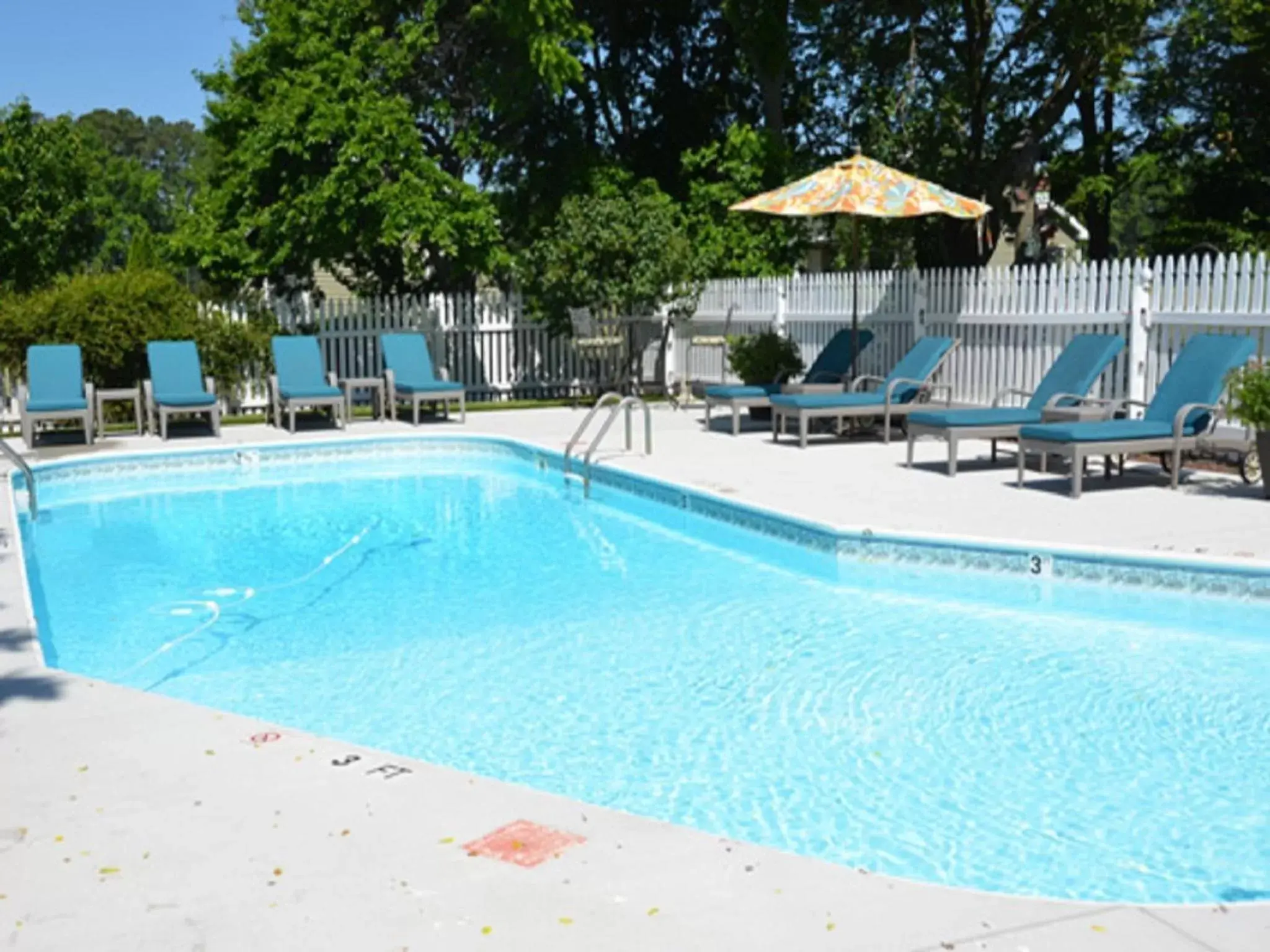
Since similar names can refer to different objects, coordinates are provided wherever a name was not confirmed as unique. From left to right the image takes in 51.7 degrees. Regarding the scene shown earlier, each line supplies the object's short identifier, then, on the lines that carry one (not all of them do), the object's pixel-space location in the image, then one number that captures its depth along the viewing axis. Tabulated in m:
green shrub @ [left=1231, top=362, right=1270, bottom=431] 8.91
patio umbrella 13.09
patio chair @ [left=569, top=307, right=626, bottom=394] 18.20
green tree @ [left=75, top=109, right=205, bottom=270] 44.31
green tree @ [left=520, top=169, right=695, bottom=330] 17.86
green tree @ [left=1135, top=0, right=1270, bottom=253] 25.06
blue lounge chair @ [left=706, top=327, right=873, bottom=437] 14.15
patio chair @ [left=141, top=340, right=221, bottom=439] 14.97
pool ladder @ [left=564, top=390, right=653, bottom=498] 12.06
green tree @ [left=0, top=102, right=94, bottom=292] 24.28
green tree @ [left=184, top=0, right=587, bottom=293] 18.06
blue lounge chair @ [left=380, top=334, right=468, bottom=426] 16.28
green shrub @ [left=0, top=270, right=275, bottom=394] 16.45
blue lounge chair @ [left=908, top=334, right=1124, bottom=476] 10.91
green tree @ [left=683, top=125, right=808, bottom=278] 21.83
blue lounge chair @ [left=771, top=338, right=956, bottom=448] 12.98
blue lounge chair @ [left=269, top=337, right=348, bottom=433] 15.53
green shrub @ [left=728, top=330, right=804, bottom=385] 15.35
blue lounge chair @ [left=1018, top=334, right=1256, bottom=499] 9.75
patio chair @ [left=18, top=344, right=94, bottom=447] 14.37
